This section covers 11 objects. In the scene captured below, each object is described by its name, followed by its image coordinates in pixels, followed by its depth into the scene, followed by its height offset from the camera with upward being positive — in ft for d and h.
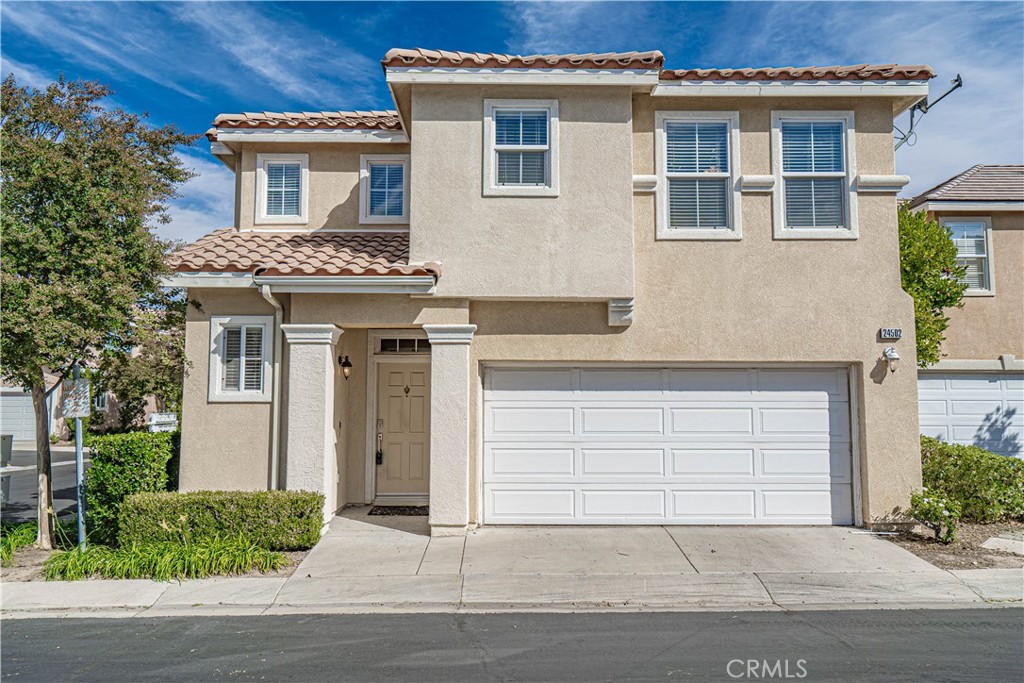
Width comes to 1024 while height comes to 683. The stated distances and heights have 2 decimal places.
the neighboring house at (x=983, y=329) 43.93 +3.65
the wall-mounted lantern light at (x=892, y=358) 31.32 +1.23
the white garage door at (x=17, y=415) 90.58 -3.29
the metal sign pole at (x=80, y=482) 28.55 -3.81
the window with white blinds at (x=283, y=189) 38.19 +10.44
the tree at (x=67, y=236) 27.09 +5.86
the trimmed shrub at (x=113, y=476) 29.68 -3.60
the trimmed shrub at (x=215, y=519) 28.32 -5.12
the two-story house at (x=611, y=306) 30.89 +3.56
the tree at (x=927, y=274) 39.37 +6.14
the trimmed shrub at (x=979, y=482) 32.94 -4.41
